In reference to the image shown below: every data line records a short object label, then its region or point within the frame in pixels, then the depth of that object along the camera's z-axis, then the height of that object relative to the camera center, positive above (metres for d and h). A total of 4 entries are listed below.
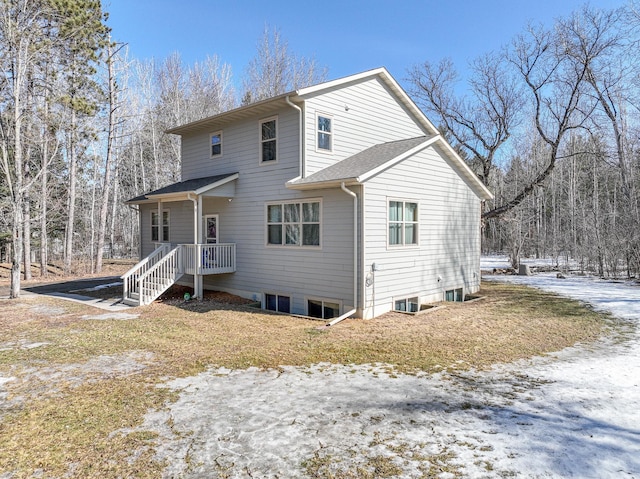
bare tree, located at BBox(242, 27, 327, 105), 27.16 +11.76
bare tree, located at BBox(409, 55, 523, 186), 21.14 +7.39
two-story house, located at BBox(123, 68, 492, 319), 9.76 +0.87
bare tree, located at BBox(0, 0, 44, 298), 11.62 +5.18
